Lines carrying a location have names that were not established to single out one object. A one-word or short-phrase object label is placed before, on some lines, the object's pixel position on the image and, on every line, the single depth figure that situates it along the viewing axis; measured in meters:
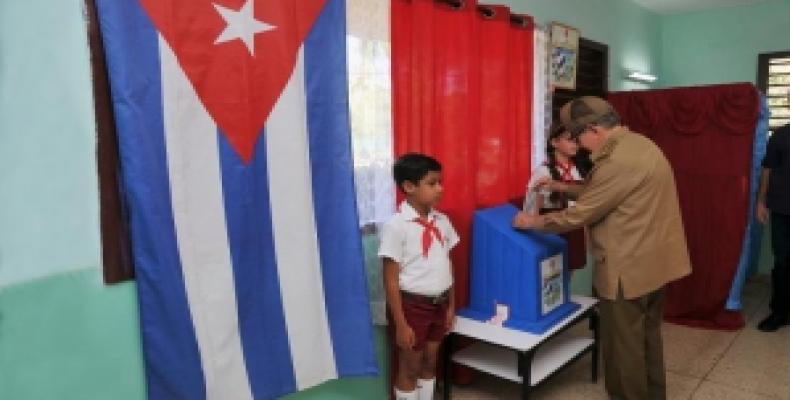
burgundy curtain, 3.29
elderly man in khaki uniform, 2.00
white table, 2.09
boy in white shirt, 1.89
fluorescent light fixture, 4.45
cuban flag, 1.43
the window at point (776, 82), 4.62
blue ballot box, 2.23
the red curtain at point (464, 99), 2.18
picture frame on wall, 3.21
